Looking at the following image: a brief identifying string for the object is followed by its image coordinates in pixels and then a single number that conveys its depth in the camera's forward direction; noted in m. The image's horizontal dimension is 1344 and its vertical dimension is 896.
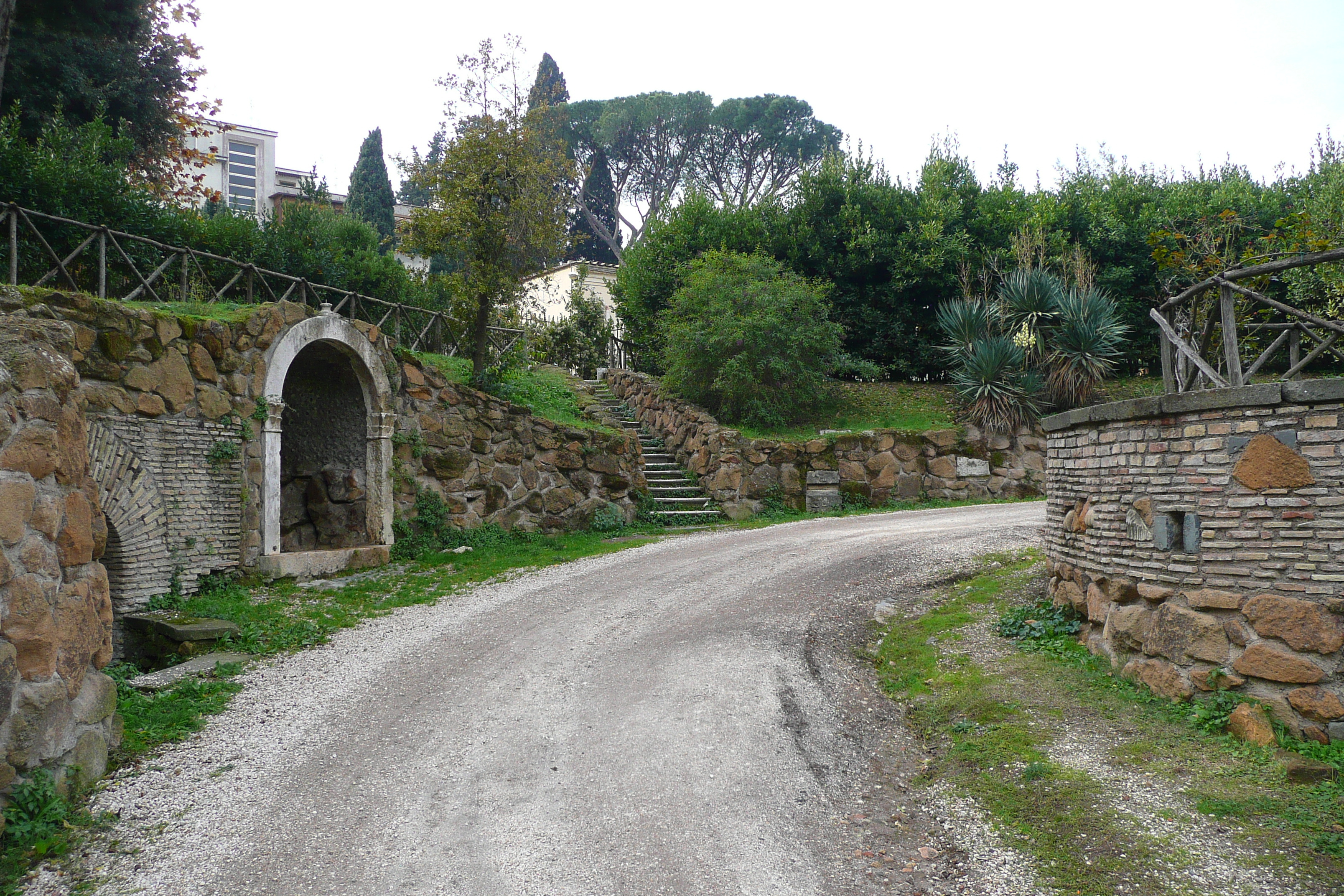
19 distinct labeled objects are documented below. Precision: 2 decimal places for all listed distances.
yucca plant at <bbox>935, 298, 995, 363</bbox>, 15.56
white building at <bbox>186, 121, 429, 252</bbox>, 28.45
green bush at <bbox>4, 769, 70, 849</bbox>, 3.53
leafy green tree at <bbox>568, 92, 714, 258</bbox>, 33.78
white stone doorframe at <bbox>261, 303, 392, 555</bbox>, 8.95
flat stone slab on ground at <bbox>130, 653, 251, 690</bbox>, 5.57
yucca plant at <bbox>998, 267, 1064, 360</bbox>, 14.80
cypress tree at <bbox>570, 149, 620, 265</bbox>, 35.47
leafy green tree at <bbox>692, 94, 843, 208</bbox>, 33.34
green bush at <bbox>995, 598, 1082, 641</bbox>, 6.34
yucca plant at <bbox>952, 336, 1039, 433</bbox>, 14.77
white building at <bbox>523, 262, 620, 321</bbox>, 22.81
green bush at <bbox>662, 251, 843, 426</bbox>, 14.79
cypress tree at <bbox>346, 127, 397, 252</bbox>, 27.69
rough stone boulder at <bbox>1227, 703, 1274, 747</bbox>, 4.56
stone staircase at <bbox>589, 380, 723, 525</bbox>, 13.48
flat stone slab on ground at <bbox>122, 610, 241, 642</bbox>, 6.60
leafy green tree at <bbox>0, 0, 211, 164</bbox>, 13.43
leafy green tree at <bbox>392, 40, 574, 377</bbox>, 12.14
